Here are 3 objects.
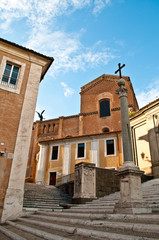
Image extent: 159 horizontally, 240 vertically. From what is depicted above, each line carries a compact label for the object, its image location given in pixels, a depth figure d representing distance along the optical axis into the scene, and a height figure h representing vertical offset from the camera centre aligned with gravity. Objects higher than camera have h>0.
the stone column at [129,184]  4.62 +0.19
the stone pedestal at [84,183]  9.05 +0.35
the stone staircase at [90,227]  2.92 -0.71
